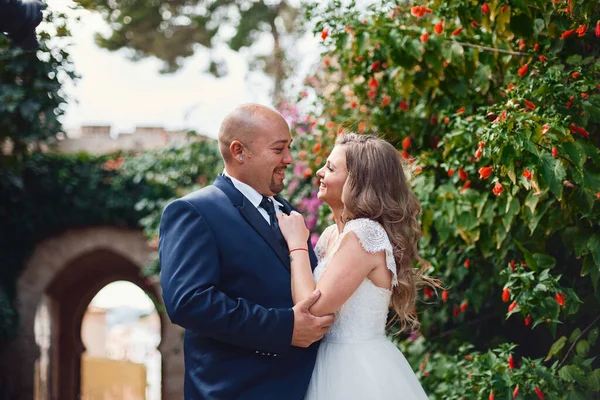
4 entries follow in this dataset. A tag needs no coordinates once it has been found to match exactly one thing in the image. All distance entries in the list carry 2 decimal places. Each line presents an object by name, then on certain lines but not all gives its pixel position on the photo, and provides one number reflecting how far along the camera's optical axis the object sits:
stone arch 9.38
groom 2.27
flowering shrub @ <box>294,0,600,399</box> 3.09
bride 2.47
